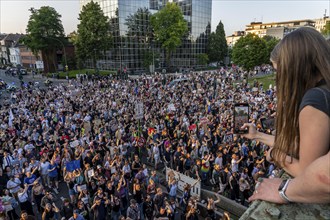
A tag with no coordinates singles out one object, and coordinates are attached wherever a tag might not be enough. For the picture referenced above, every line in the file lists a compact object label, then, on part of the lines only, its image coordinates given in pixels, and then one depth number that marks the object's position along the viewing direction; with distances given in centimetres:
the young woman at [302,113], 119
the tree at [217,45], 7019
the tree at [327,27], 5406
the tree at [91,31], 4791
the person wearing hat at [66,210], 810
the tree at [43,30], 5353
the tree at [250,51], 4291
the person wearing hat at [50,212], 810
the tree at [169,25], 5400
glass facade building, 5162
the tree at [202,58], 6575
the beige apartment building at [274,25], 10719
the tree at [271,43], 5559
